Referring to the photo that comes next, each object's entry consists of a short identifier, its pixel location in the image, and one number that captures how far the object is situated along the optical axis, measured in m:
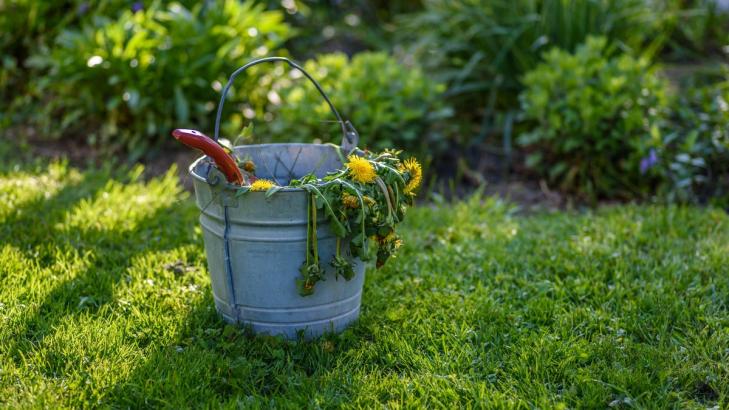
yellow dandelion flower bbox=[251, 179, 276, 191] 1.95
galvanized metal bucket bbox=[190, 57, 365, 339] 1.99
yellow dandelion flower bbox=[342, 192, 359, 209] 1.98
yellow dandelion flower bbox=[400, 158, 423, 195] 2.16
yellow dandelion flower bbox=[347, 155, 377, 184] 2.00
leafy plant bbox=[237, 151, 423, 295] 1.97
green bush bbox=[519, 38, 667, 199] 3.74
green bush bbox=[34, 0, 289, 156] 4.03
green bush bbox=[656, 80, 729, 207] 3.52
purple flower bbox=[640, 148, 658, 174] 3.55
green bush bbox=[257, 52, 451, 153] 3.83
